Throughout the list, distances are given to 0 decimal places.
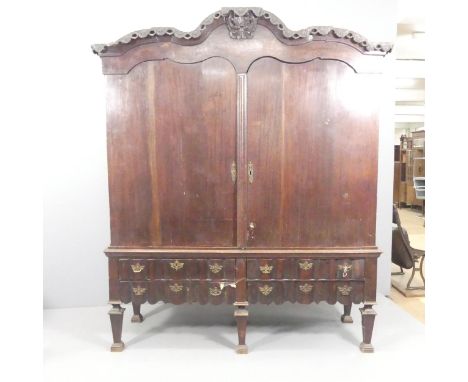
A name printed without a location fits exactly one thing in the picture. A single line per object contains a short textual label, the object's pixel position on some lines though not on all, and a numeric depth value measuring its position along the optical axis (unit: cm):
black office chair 344
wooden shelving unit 880
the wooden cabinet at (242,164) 221
